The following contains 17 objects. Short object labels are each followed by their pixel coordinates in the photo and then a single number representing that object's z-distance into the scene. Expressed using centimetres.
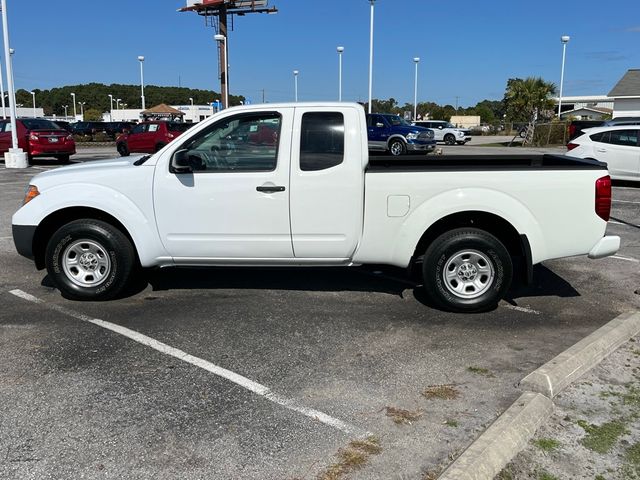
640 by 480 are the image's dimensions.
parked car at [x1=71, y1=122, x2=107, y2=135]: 4803
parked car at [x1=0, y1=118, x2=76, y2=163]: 2053
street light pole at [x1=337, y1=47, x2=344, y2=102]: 4480
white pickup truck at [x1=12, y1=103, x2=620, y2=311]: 531
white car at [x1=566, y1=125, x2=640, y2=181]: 1477
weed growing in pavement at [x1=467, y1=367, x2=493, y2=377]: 423
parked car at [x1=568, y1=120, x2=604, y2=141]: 2983
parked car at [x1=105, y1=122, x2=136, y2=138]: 4691
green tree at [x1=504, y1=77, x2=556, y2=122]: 4238
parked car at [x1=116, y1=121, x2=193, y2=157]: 2519
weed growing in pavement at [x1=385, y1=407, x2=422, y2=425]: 355
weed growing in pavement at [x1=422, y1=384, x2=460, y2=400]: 389
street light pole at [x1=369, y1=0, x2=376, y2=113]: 3500
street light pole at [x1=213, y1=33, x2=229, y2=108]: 4422
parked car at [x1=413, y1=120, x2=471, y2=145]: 4188
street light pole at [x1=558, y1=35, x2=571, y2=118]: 4249
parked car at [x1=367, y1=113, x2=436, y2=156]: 2403
